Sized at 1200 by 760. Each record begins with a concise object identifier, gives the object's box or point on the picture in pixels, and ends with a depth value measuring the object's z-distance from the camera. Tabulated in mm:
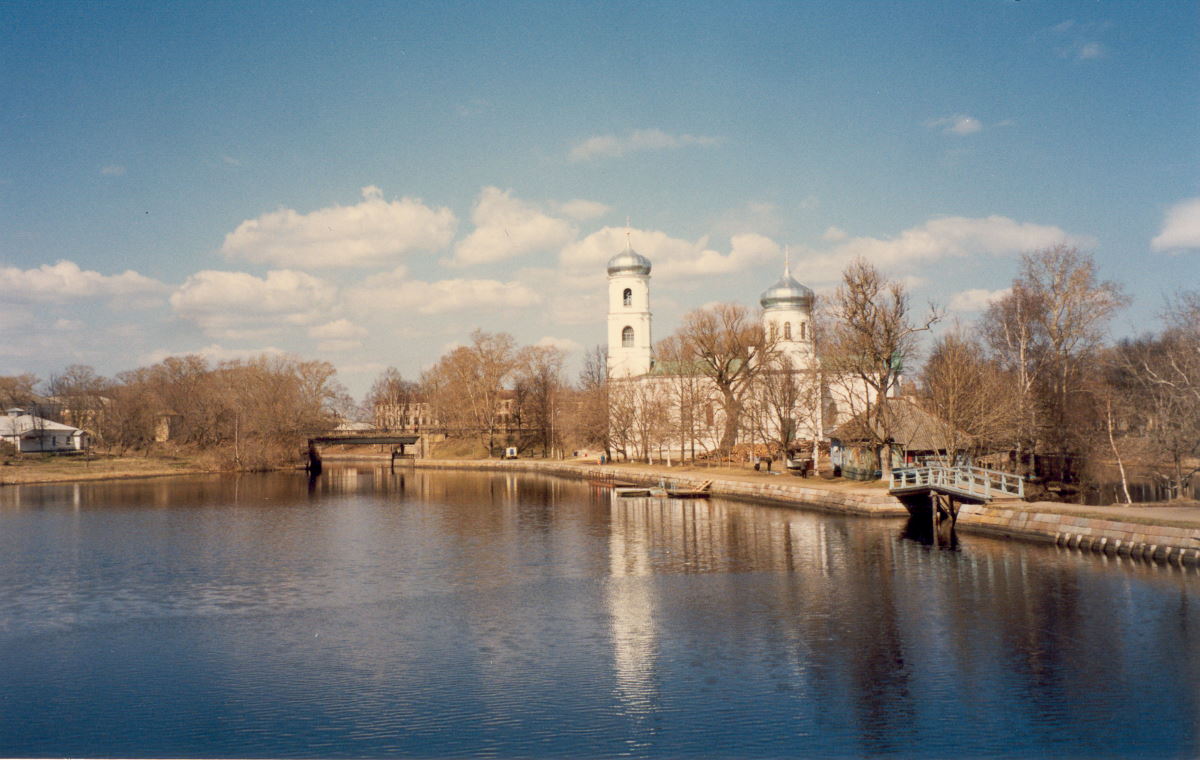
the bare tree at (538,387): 88000
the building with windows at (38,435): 85250
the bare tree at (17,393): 110131
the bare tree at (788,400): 50062
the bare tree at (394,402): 118375
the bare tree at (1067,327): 42125
